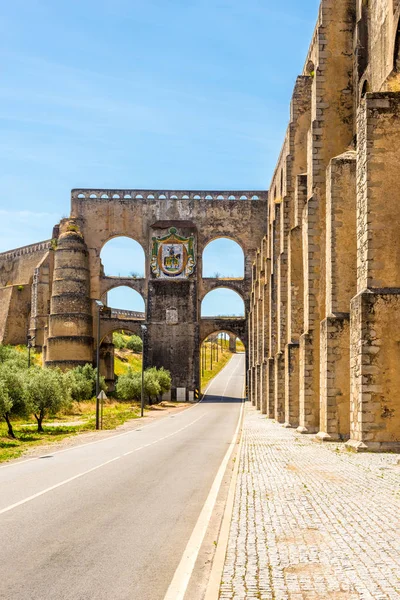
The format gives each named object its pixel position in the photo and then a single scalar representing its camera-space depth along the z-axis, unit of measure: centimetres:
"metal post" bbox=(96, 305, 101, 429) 3179
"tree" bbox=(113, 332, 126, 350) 9862
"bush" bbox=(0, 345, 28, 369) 5682
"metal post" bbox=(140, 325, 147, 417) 4323
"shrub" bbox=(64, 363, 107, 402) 4980
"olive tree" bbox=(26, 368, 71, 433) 3120
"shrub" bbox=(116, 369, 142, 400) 5431
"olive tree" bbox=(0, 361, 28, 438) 2812
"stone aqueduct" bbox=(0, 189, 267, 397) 6109
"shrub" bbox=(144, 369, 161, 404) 5338
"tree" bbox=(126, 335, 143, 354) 10019
